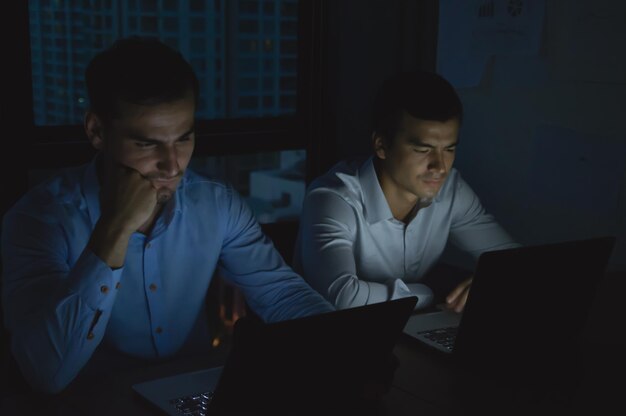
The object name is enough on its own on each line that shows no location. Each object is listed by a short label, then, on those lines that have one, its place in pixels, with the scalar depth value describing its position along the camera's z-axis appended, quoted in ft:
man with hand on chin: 4.66
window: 7.42
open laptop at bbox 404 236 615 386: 4.57
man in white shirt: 6.61
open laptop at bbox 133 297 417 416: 3.53
